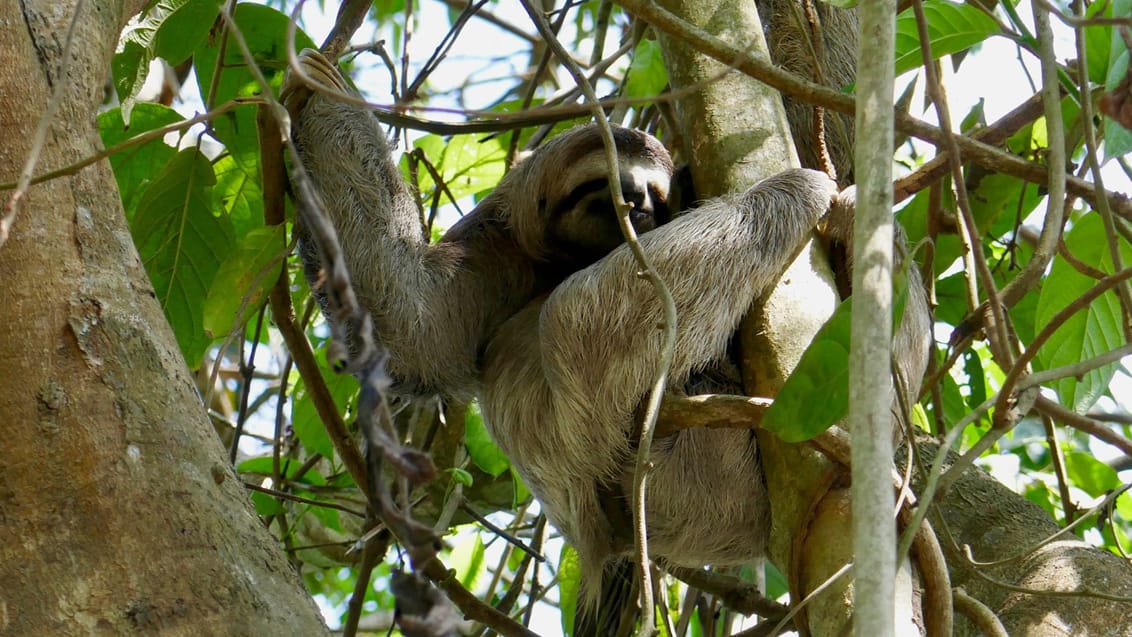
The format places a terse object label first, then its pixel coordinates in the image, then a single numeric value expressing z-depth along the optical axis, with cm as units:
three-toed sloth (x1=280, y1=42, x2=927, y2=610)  799
